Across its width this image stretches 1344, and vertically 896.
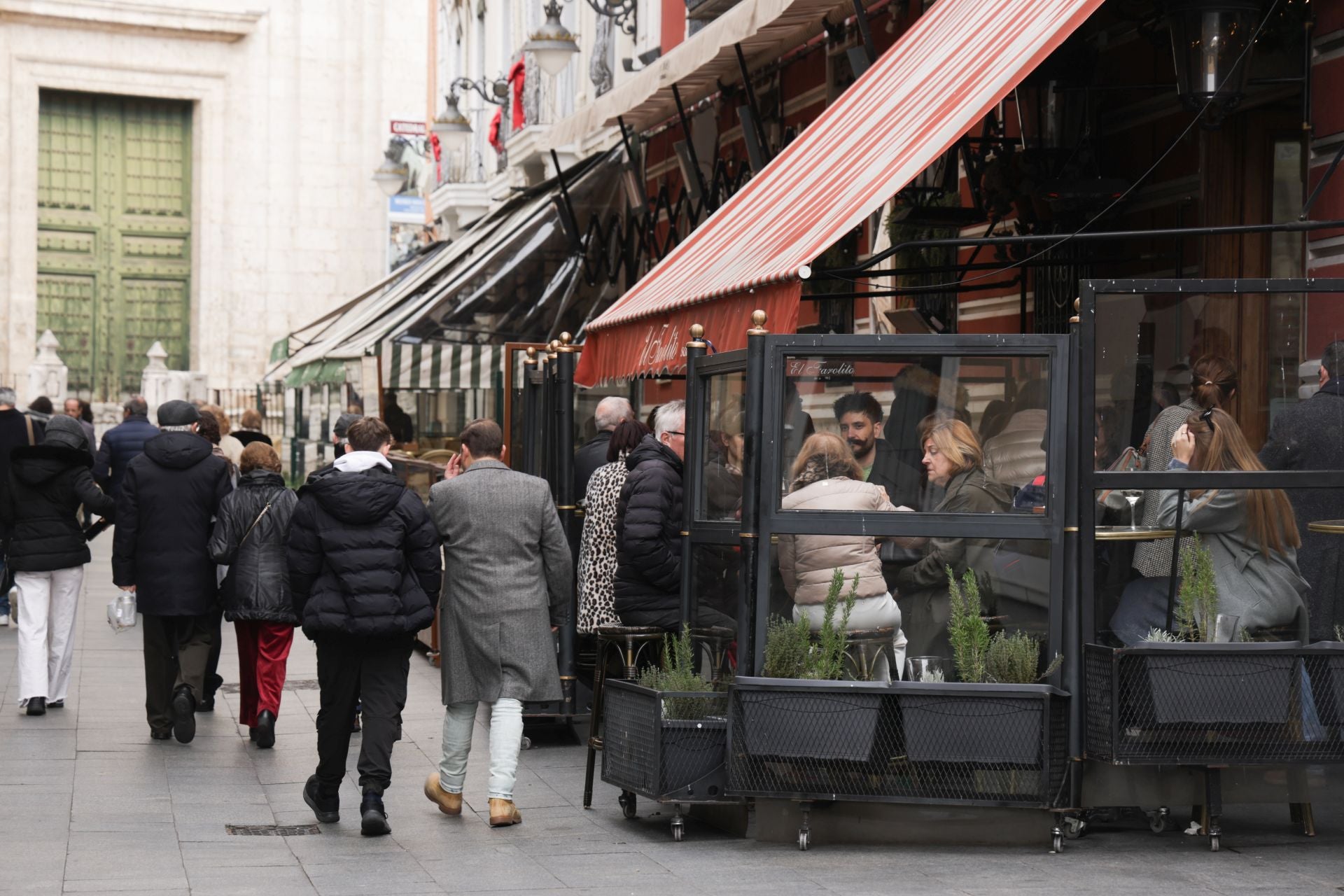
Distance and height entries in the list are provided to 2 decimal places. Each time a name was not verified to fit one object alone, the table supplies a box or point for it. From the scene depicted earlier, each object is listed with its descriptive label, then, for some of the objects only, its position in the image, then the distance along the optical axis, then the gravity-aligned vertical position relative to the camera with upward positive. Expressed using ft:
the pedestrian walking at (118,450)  108.88 -3.16
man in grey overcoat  51.49 -3.55
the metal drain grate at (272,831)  50.42 -6.65
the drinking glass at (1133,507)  48.34 -1.90
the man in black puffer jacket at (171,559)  66.54 -3.89
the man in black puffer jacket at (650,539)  56.54 -2.86
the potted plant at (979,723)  45.98 -4.53
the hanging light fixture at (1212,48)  58.29 +5.00
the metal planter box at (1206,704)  45.85 -4.24
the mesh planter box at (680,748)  47.70 -5.10
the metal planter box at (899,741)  46.03 -4.80
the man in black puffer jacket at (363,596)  49.98 -3.38
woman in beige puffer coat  48.03 -2.52
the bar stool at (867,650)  48.42 -3.84
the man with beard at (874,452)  47.75 -1.23
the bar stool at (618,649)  53.47 -4.32
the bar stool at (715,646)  50.06 -4.00
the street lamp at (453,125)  158.92 +9.70
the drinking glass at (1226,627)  47.67 -3.40
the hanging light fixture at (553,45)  117.29 +9.73
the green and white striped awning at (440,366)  106.83 -0.49
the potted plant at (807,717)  46.19 -4.54
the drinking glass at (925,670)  48.29 -4.07
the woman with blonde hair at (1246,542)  47.78 -2.31
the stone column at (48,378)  244.83 -2.37
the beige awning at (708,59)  85.30 +7.43
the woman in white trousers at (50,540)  72.33 -3.91
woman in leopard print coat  61.36 -3.09
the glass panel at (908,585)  48.03 -2.97
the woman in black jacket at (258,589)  65.16 -4.31
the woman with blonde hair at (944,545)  47.62 -2.41
